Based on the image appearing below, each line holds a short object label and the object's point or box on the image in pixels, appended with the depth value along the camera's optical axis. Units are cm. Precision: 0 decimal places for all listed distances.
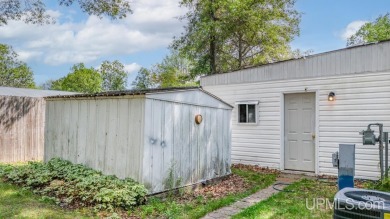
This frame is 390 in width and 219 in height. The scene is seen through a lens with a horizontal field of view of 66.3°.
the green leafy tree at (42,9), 927
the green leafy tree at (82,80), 3162
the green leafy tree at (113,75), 3209
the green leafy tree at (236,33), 1407
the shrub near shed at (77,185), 464
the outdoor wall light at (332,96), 724
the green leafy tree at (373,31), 2305
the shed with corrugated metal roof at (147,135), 517
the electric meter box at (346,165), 287
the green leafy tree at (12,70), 2778
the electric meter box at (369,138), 417
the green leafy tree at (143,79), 3178
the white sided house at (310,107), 674
